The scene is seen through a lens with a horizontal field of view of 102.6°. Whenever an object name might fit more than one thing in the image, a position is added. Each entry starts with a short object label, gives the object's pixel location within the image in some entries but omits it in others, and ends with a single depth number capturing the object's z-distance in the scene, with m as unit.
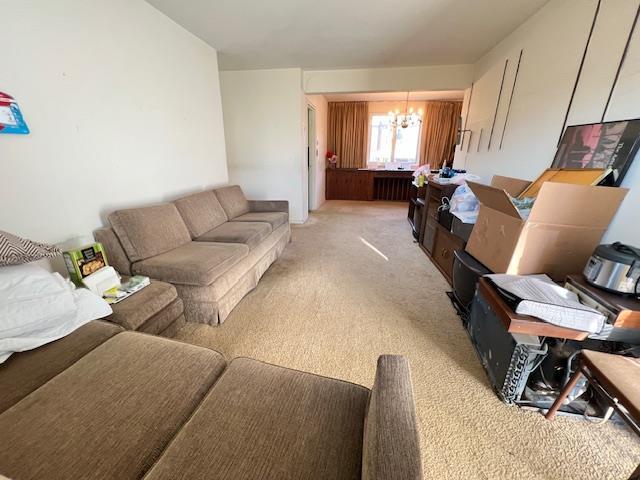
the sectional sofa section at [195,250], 1.76
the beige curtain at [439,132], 6.21
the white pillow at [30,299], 0.97
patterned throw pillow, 1.05
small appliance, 1.09
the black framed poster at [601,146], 1.36
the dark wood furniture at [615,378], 0.85
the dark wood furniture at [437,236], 2.54
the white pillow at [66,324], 0.97
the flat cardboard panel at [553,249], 1.42
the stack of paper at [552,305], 1.07
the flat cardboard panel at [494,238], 1.50
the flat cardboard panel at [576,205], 1.30
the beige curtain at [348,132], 6.54
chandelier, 5.87
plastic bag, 2.22
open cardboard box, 1.33
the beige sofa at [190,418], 0.66
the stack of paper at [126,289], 1.44
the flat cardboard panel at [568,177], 1.44
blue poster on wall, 1.33
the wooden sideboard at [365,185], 6.63
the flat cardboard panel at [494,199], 1.45
